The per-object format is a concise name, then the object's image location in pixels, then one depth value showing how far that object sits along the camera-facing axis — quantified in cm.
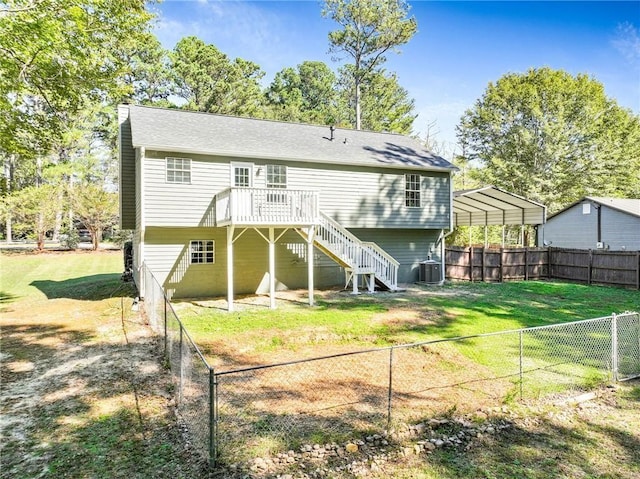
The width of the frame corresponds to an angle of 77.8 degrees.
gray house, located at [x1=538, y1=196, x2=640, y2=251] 2008
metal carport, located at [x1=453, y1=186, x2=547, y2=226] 1814
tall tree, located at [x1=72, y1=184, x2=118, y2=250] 2949
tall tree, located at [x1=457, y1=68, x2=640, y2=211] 3100
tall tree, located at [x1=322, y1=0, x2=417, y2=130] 2828
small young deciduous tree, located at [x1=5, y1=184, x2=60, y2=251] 2777
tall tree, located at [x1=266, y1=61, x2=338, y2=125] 4459
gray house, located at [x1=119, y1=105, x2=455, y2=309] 1245
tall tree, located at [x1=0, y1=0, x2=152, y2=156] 1025
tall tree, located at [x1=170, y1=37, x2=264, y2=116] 3212
